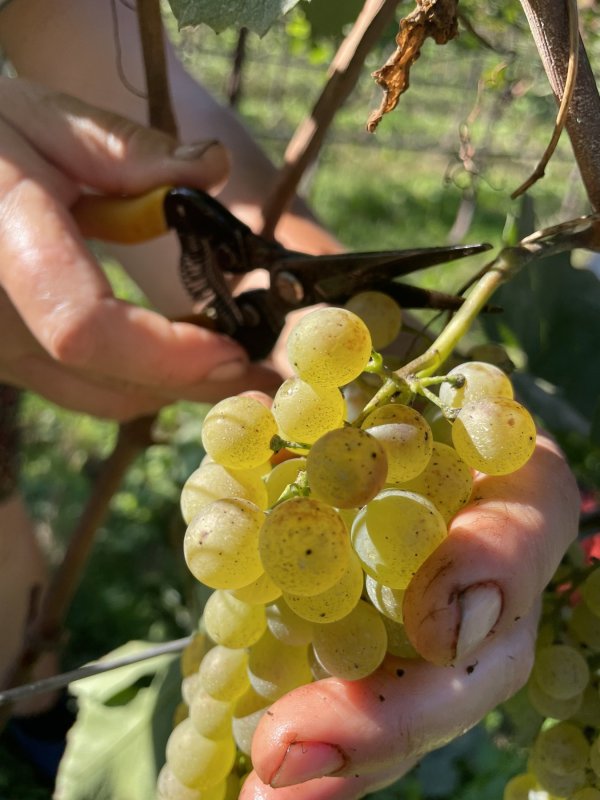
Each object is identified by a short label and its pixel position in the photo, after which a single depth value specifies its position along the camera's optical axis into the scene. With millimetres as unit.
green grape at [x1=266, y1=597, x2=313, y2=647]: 125
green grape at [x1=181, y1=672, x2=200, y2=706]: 146
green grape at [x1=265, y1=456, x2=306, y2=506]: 125
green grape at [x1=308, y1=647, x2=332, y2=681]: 125
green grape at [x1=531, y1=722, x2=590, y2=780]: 144
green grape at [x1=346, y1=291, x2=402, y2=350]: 151
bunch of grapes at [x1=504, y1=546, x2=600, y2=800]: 143
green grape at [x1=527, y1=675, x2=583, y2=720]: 145
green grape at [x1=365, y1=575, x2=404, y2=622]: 114
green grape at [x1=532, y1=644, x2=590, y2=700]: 142
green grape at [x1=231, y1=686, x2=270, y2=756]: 133
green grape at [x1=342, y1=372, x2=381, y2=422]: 140
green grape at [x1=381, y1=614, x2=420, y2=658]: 121
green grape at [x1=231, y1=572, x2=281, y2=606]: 120
